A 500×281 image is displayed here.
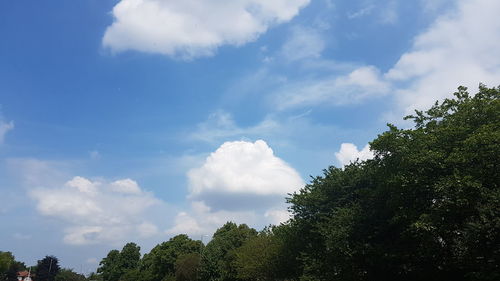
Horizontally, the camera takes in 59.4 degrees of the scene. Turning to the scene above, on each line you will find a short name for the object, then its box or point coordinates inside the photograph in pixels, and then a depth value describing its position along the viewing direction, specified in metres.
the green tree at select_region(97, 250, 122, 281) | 125.88
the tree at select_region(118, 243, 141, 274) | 127.49
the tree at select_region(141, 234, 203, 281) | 93.69
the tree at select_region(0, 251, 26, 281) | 93.41
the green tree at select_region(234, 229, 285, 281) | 51.00
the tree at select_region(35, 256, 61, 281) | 126.62
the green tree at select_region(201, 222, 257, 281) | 67.75
